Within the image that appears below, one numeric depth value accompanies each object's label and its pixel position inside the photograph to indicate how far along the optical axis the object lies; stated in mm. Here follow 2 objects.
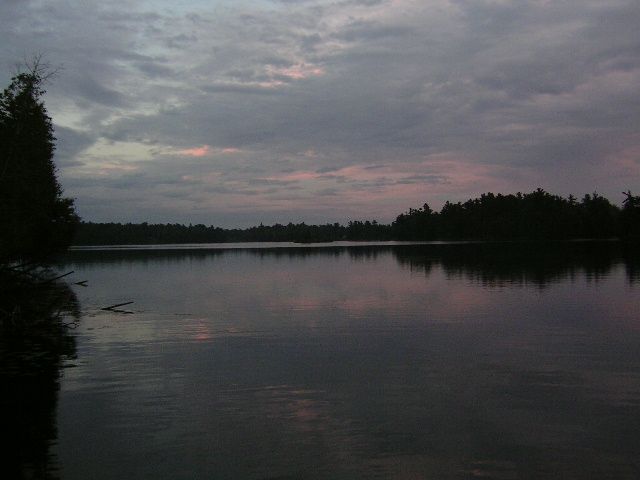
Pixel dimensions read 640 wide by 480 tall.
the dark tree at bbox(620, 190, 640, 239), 164000
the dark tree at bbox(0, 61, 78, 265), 30797
